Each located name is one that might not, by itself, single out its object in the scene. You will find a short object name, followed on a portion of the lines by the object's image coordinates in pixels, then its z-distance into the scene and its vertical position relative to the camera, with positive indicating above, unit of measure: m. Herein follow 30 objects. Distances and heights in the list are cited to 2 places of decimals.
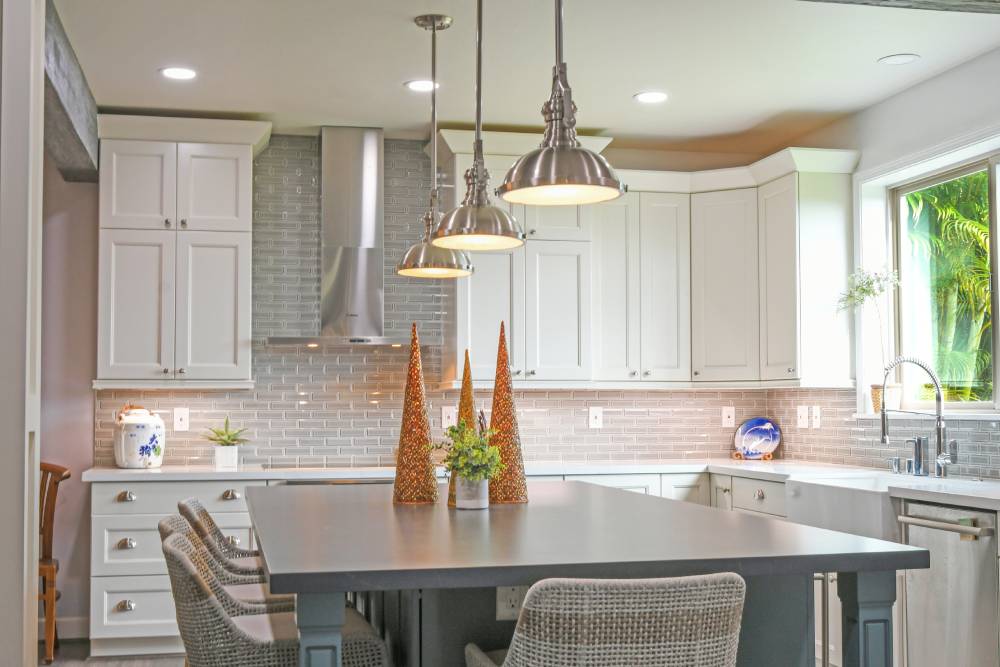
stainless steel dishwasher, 3.51 -0.72
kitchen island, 2.00 -0.36
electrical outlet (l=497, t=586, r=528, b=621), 2.37 -0.48
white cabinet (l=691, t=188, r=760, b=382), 5.67 +0.50
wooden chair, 4.82 -0.76
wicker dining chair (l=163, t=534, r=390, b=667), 2.25 -0.54
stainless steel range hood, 5.51 +0.75
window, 4.64 +0.44
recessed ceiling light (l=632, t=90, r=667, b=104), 5.02 +1.34
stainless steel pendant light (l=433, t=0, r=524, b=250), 3.19 +0.49
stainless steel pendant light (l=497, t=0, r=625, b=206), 2.57 +0.53
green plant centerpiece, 3.13 -0.24
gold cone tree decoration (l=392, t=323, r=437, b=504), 3.35 -0.23
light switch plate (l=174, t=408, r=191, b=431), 5.57 -0.19
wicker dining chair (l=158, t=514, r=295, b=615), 2.66 -0.59
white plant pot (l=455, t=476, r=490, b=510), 3.14 -0.33
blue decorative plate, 6.01 -0.33
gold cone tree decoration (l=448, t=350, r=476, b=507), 3.27 -0.08
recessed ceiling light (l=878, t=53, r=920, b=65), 4.45 +1.34
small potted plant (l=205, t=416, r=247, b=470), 5.36 -0.32
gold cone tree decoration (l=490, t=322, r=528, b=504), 3.28 -0.19
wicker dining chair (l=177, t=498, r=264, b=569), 3.27 -0.50
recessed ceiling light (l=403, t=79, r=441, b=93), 4.86 +1.35
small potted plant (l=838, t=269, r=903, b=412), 5.08 +0.42
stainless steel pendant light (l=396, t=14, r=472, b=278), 3.77 +0.43
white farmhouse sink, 3.98 -0.49
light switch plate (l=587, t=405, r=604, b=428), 6.05 -0.20
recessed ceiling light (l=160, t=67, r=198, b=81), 4.65 +1.35
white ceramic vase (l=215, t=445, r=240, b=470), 5.35 -0.37
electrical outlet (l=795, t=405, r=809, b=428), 5.79 -0.20
